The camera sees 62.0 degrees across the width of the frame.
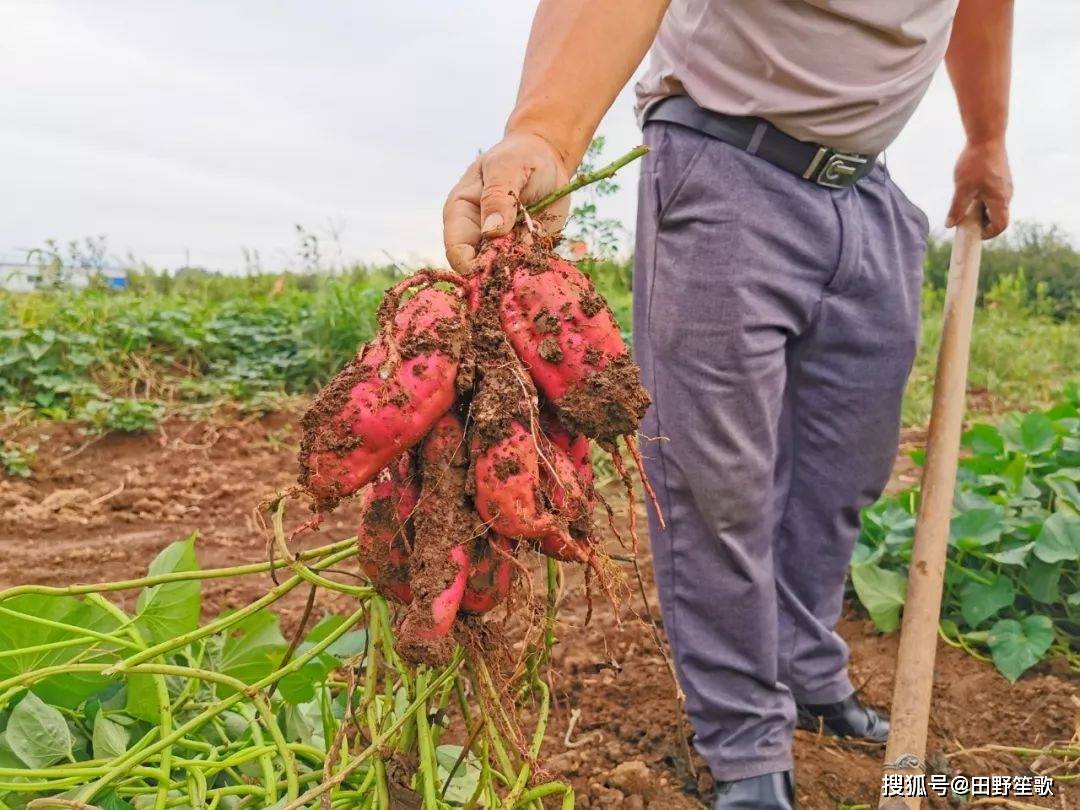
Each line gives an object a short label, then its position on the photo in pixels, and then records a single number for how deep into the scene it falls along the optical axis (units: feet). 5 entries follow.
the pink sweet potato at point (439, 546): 2.99
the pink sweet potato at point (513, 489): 3.06
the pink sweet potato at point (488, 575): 3.19
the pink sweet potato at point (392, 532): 3.26
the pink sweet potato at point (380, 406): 3.06
